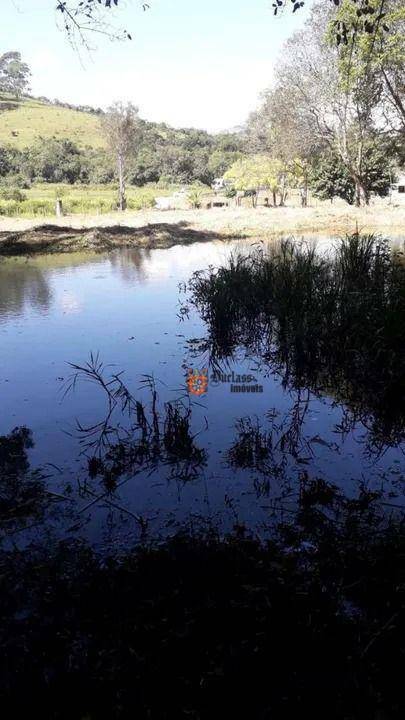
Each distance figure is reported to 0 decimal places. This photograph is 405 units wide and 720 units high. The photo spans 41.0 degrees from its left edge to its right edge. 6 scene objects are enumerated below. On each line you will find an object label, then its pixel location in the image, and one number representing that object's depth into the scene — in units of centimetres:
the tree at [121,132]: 2731
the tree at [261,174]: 3600
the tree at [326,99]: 2193
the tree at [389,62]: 1717
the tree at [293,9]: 365
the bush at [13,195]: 3097
